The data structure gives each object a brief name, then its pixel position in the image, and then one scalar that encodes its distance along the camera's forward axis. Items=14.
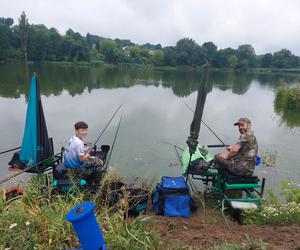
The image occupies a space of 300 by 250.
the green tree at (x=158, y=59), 81.25
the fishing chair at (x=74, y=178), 4.19
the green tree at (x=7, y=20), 130.00
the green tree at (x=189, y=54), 78.12
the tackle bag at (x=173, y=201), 4.44
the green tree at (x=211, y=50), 85.81
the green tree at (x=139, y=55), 84.79
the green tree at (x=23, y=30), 67.94
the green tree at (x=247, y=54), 90.50
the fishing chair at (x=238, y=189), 4.62
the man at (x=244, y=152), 4.93
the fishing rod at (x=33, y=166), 4.47
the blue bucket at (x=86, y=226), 2.07
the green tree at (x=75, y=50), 68.12
